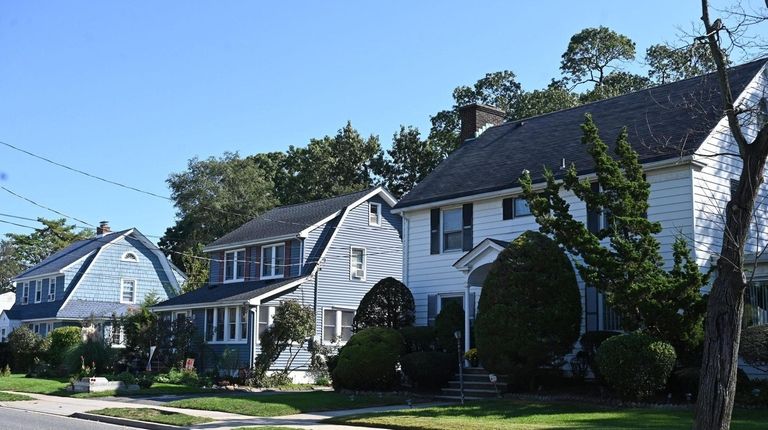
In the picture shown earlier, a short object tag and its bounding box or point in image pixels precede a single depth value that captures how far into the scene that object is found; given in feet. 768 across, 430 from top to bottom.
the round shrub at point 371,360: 78.59
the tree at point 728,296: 35.35
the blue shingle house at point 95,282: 154.61
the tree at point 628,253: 59.41
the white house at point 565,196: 69.21
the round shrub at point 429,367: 77.36
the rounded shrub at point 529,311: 65.21
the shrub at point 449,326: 81.20
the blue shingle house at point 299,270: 115.14
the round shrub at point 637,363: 58.18
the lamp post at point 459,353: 66.83
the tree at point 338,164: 187.01
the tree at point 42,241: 252.42
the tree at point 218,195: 192.95
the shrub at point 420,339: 82.74
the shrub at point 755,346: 57.72
